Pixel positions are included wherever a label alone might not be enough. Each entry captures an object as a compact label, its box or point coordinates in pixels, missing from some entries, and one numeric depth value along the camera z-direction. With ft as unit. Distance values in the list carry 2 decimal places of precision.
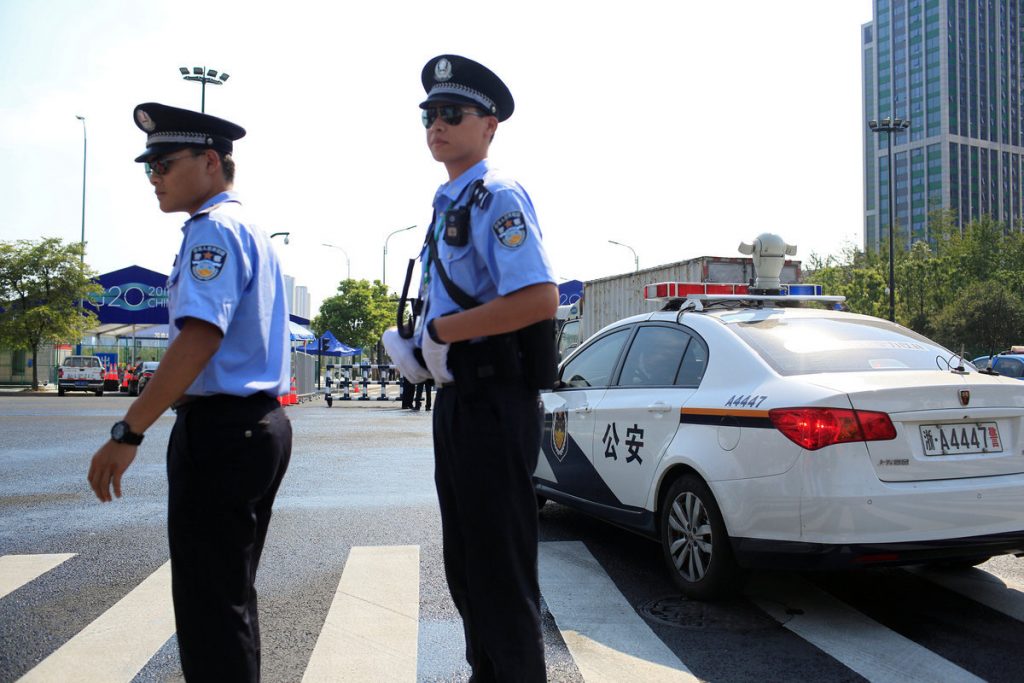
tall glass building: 362.53
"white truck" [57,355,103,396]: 107.45
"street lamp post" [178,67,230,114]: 91.15
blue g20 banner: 117.70
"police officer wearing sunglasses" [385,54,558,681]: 7.09
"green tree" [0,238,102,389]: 116.67
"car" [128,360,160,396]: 96.05
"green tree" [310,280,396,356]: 233.14
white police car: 12.31
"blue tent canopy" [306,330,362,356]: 106.93
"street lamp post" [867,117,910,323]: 125.39
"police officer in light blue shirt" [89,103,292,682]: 6.97
